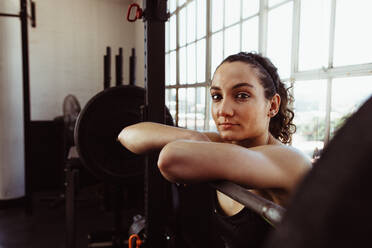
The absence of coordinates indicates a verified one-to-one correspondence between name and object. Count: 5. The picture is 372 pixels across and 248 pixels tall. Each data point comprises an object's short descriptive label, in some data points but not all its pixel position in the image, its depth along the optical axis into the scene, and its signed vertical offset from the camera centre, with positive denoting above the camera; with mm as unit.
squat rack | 1104 +31
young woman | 569 -100
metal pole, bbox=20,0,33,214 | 2914 +77
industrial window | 1419 +358
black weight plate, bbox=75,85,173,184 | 1562 -160
